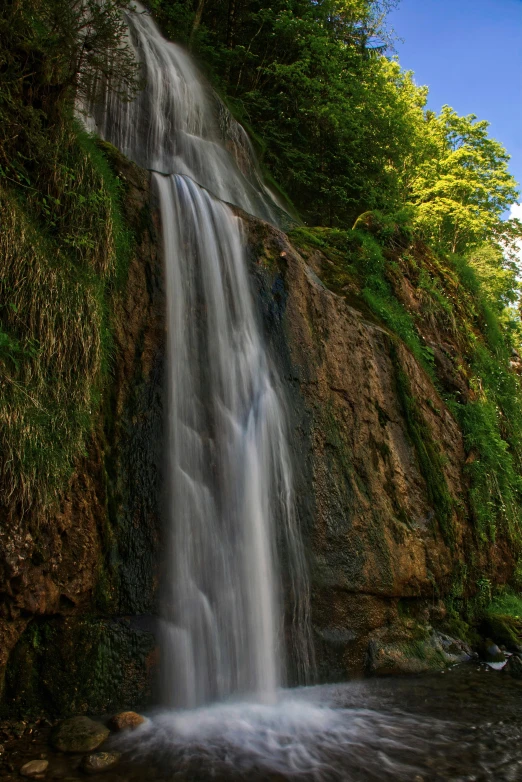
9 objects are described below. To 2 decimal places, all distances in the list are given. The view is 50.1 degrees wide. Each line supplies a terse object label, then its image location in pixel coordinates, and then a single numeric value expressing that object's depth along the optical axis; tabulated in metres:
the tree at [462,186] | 16.66
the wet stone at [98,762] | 3.34
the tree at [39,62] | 4.68
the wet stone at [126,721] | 3.91
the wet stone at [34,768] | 3.23
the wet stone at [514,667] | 5.89
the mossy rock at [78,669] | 3.94
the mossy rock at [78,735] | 3.56
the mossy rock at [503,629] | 6.81
